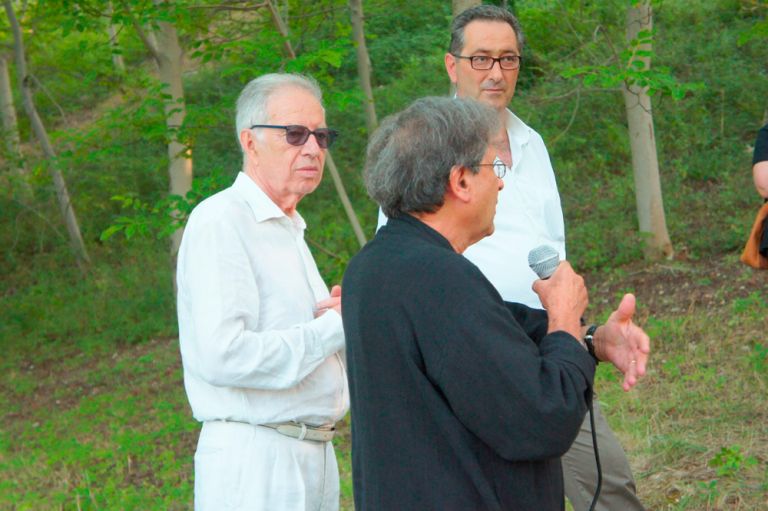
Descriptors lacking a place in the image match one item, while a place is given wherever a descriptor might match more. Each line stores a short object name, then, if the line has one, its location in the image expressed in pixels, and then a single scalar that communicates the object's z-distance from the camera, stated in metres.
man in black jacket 2.21
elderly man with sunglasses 3.12
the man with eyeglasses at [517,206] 3.56
